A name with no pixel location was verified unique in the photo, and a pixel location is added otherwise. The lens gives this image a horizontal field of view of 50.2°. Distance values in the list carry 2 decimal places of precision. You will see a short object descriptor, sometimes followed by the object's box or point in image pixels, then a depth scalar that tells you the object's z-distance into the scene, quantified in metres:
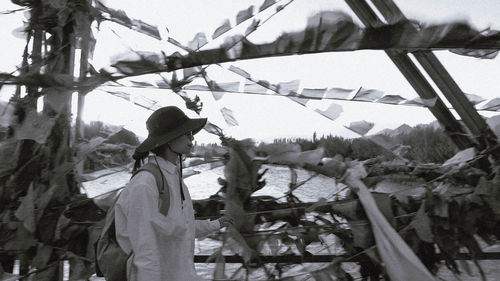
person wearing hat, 1.20
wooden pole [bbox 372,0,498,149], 1.75
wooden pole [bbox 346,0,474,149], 1.84
